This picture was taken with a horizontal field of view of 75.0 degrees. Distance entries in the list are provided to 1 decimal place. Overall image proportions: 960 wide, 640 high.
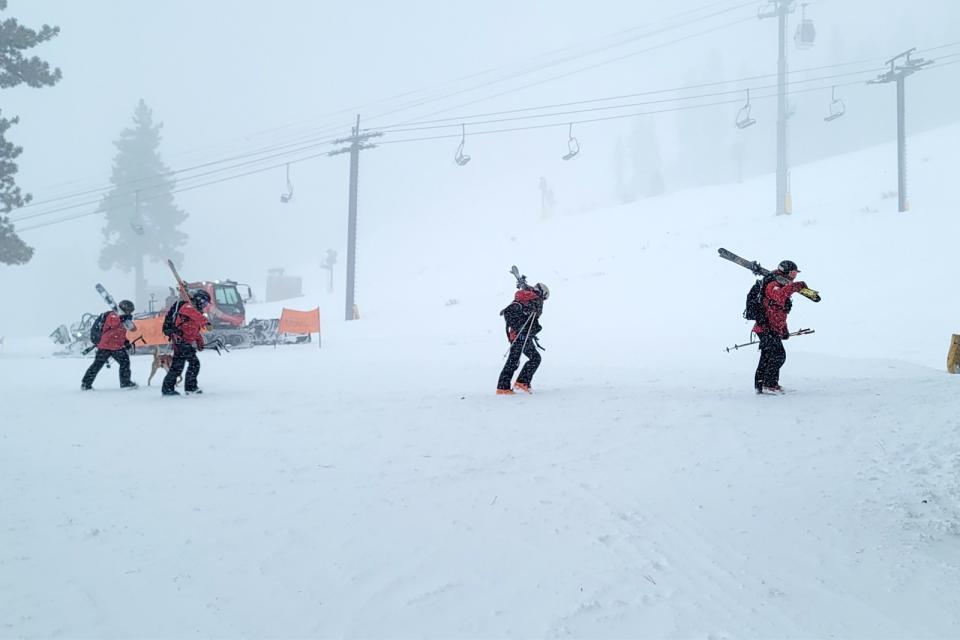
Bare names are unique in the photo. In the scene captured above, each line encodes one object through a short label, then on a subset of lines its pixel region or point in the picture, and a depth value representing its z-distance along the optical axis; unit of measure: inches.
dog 453.1
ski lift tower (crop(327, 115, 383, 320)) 1135.0
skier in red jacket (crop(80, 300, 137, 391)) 460.4
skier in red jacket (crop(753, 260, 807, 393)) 366.3
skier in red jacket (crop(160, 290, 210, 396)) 419.5
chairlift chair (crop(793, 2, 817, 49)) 1302.9
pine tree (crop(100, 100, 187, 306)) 1963.6
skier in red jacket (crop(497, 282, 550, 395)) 407.8
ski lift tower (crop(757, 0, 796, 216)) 1246.9
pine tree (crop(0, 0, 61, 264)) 908.6
